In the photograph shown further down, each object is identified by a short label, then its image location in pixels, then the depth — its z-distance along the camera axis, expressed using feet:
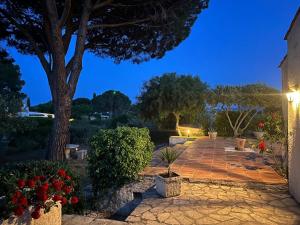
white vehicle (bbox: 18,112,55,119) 81.88
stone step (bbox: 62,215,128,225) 13.89
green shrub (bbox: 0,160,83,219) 11.79
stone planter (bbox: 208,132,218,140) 53.23
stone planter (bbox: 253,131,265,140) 50.98
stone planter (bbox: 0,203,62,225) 11.34
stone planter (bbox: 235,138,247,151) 37.04
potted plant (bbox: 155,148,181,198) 18.12
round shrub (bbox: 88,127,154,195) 20.93
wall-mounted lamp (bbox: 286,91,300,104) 16.87
